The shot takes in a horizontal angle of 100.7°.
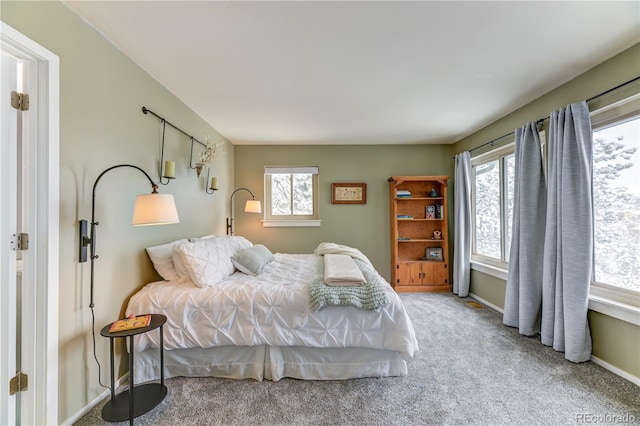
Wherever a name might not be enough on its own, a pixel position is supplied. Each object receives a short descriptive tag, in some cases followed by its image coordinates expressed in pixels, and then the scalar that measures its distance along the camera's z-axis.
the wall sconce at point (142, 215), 1.60
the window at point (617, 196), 2.00
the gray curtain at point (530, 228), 2.63
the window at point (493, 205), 3.33
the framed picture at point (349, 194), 4.54
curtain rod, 1.89
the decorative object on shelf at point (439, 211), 4.35
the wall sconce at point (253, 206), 4.01
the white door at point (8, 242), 1.29
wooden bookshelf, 4.22
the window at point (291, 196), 4.64
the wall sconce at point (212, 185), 3.43
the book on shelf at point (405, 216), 4.29
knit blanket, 1.91
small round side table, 1.49
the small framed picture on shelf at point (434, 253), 4.36
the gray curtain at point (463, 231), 3.93
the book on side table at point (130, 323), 1.54
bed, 1.91
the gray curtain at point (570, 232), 2.13
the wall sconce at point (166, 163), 2.23
